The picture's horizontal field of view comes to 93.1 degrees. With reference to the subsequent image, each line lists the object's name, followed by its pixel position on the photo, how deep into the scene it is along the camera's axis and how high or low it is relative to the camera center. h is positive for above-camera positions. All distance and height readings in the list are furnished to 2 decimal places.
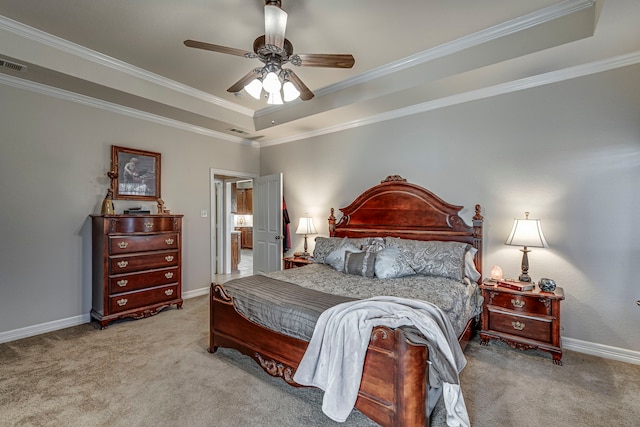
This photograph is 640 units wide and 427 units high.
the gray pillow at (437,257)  3.06 -0.46
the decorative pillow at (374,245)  3.54 -0.38
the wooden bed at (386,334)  1.63 -0.81
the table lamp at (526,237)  2.85 -0.22
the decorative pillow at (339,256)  3.52 -0.51
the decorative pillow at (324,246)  3.91 -0.43
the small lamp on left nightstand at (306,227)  4.68 -0.21
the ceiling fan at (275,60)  2.13 +1.19
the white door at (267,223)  5.02 -0.18
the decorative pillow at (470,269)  3.24 -0.60
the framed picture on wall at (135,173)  3.96 +0.54
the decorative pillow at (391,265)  3.12 -0.54
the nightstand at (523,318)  2.67 -0.97
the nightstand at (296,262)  4.36 -0.71
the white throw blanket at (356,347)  1.71 -0.80
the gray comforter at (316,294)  2.16 -0.67
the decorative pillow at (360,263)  3.21 -0.54
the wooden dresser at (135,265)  3.48 -0.65
